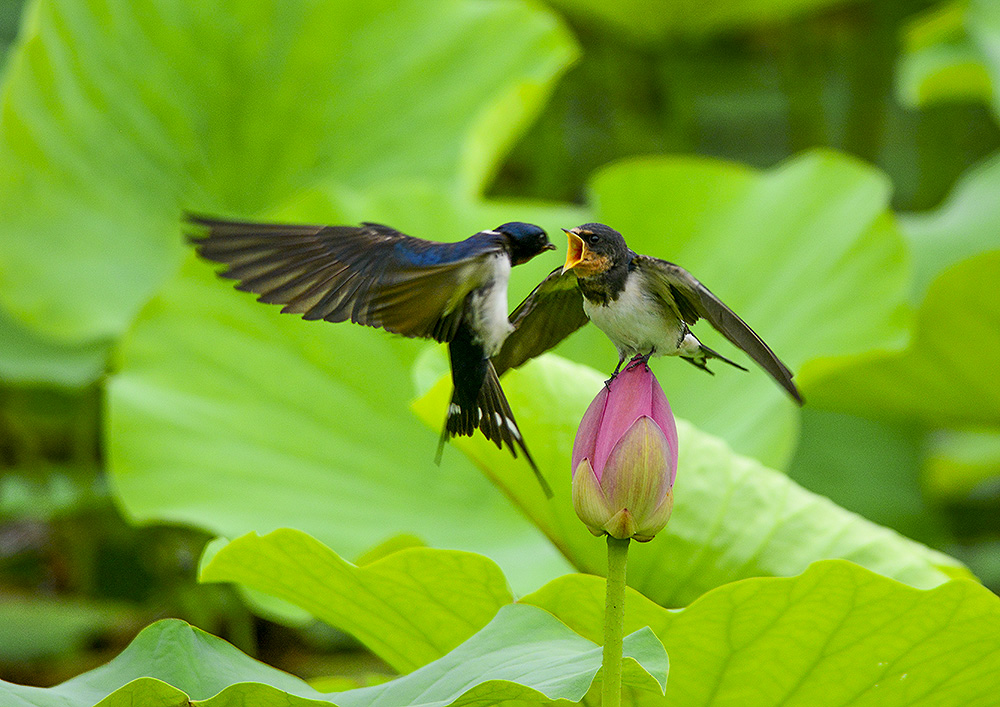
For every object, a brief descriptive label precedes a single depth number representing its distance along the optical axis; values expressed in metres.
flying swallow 6.85
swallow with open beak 6.83
